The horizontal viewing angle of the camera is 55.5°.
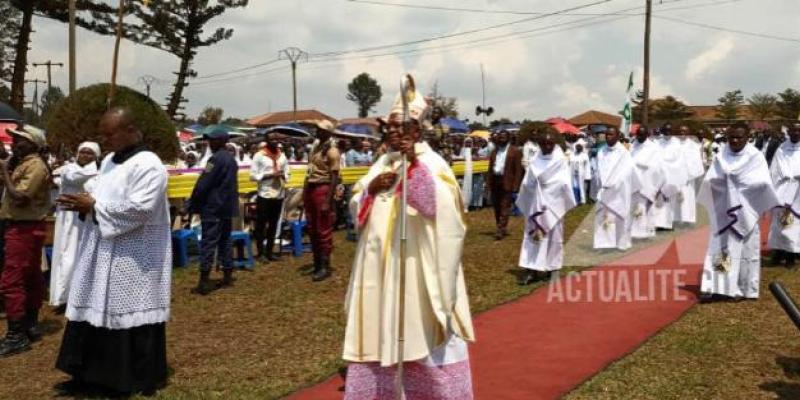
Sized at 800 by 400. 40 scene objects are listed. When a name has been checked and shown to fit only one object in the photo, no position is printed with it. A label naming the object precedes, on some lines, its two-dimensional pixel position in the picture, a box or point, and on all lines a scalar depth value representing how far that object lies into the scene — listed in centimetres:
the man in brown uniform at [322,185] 921
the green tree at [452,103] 5981
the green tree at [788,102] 4743
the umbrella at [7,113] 1616
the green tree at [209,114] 5727
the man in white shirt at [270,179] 1023
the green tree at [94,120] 1286
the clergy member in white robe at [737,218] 783
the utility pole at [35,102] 5085
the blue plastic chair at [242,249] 1045
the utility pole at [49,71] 6037
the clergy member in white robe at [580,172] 1874
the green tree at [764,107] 5814
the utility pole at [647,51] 2788
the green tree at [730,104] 6216
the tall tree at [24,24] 2266
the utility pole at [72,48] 1892
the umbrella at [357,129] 1759
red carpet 554
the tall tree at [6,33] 2908
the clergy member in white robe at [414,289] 397
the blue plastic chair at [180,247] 1065
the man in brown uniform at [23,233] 654
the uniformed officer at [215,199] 873
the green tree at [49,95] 6183
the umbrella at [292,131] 1764
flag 2119
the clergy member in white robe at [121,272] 511
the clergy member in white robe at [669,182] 1356
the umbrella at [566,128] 2511
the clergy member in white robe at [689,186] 1418
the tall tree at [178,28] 2777
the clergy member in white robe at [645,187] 1238
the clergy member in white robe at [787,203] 988
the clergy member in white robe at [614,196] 1125
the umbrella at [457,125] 2683
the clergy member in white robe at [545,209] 905
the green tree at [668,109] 5962
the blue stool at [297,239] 1150
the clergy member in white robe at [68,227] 749
